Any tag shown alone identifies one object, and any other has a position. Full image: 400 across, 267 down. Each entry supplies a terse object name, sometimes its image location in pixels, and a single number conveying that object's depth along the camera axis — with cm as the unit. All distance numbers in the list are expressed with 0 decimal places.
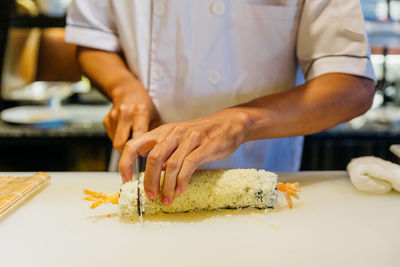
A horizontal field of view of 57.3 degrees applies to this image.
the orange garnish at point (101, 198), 85
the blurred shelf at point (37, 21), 219
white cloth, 91
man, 99
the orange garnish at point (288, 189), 88
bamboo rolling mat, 85
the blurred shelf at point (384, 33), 222
